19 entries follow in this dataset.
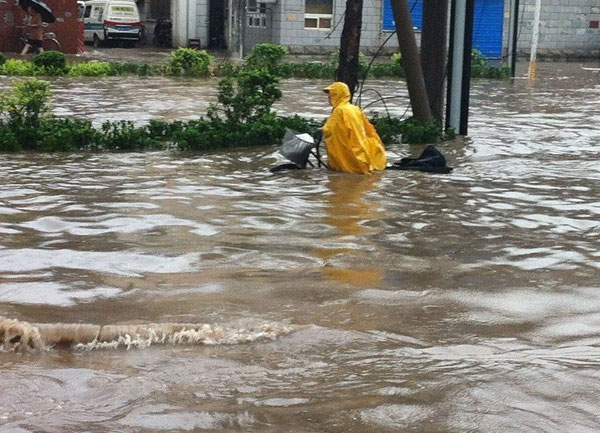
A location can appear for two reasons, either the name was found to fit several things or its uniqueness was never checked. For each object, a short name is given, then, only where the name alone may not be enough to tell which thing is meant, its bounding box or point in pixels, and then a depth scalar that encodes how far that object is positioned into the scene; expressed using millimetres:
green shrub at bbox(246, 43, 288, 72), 26812
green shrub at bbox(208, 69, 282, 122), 15070
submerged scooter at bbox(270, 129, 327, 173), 12172
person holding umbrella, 31734
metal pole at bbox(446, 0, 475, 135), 15914
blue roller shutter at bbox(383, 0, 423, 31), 38031
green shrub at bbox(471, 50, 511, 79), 29469
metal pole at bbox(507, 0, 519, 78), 29422
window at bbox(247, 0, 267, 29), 38844
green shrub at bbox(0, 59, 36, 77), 24656
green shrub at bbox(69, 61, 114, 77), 25750
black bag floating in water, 12711
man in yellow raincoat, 12227
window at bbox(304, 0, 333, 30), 38438
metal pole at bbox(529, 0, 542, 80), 27919
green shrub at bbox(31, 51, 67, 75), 25302
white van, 41031
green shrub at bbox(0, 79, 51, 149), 13695
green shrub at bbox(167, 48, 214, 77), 27000
